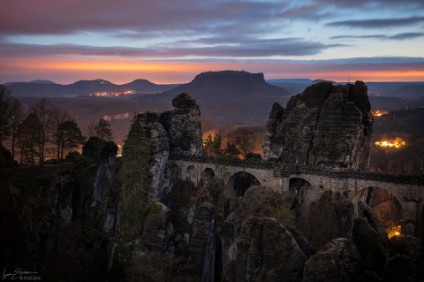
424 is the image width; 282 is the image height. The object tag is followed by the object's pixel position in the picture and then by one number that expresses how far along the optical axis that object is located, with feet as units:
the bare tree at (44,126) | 178.26
